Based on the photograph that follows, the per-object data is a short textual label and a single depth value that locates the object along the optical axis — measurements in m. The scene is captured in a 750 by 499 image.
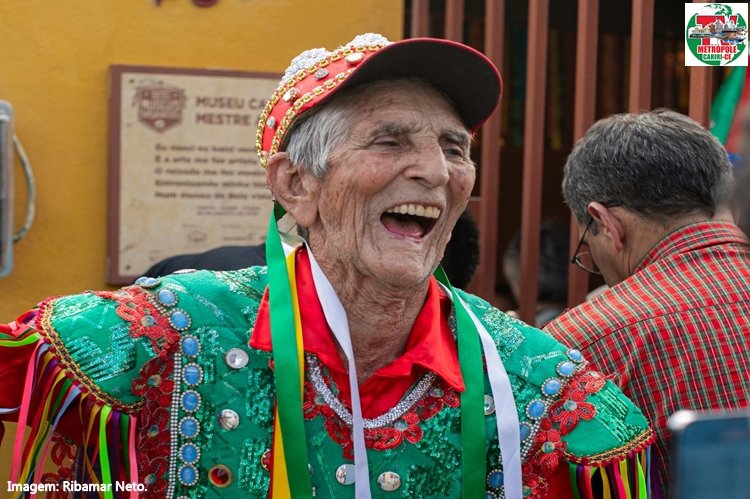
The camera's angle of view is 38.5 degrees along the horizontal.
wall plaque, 4.13
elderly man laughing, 2.00
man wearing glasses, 2.51
